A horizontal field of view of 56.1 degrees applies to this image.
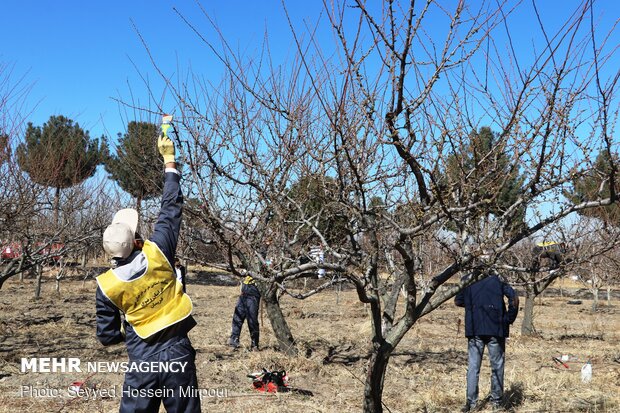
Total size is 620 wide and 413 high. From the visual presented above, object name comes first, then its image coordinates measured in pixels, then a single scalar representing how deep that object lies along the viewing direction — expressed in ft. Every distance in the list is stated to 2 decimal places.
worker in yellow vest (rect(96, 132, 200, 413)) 9.73
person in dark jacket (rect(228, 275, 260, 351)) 28.55
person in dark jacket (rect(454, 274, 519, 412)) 17.95
